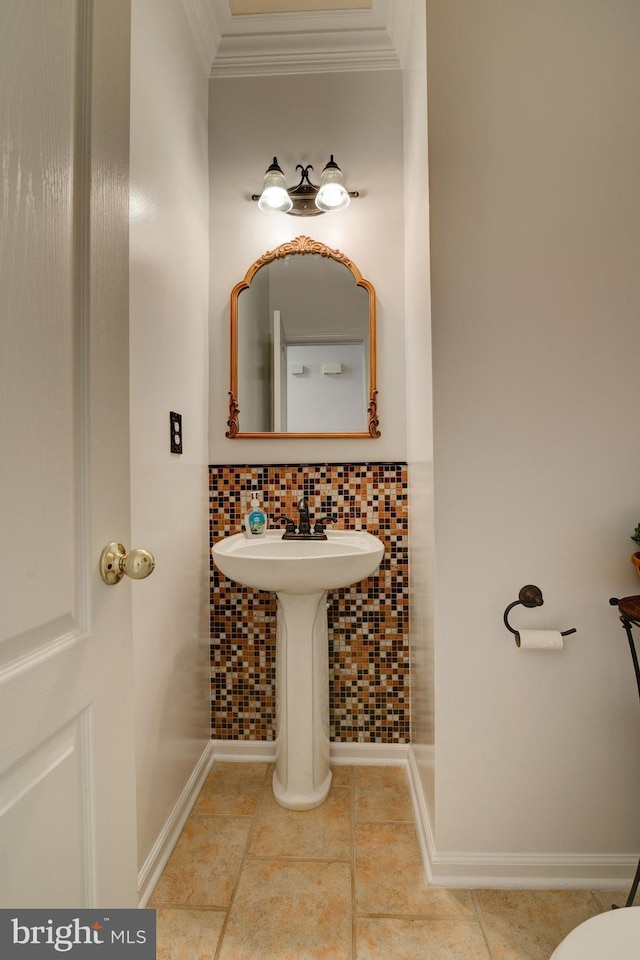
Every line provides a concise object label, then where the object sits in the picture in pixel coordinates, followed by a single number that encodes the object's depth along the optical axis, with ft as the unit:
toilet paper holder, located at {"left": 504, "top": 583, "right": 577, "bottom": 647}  4.60
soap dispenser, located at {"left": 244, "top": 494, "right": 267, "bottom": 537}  6.58
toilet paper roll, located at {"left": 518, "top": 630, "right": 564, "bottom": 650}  4.47
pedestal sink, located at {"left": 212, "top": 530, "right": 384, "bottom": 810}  5.85
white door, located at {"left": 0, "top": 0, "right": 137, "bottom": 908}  1.73
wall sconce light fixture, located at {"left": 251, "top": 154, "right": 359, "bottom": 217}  6.55
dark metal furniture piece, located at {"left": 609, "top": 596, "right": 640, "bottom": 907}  3.99
